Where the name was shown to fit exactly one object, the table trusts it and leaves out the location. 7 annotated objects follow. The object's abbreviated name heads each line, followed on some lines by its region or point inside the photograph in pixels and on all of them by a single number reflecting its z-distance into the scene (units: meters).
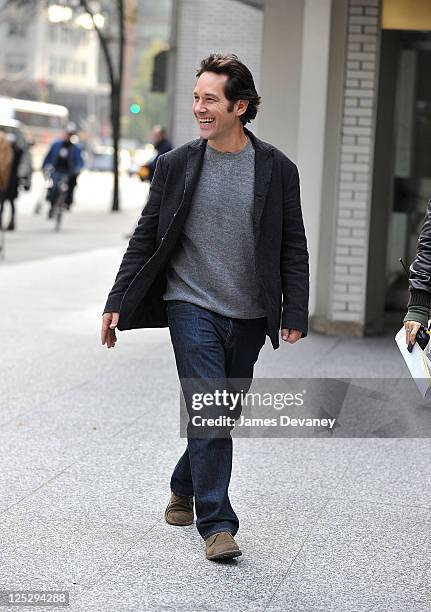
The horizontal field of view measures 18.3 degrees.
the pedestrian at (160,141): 21.82
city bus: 66.31
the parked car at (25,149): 33.47
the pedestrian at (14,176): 21.36
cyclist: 26.09
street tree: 30.64
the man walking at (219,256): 4.93
